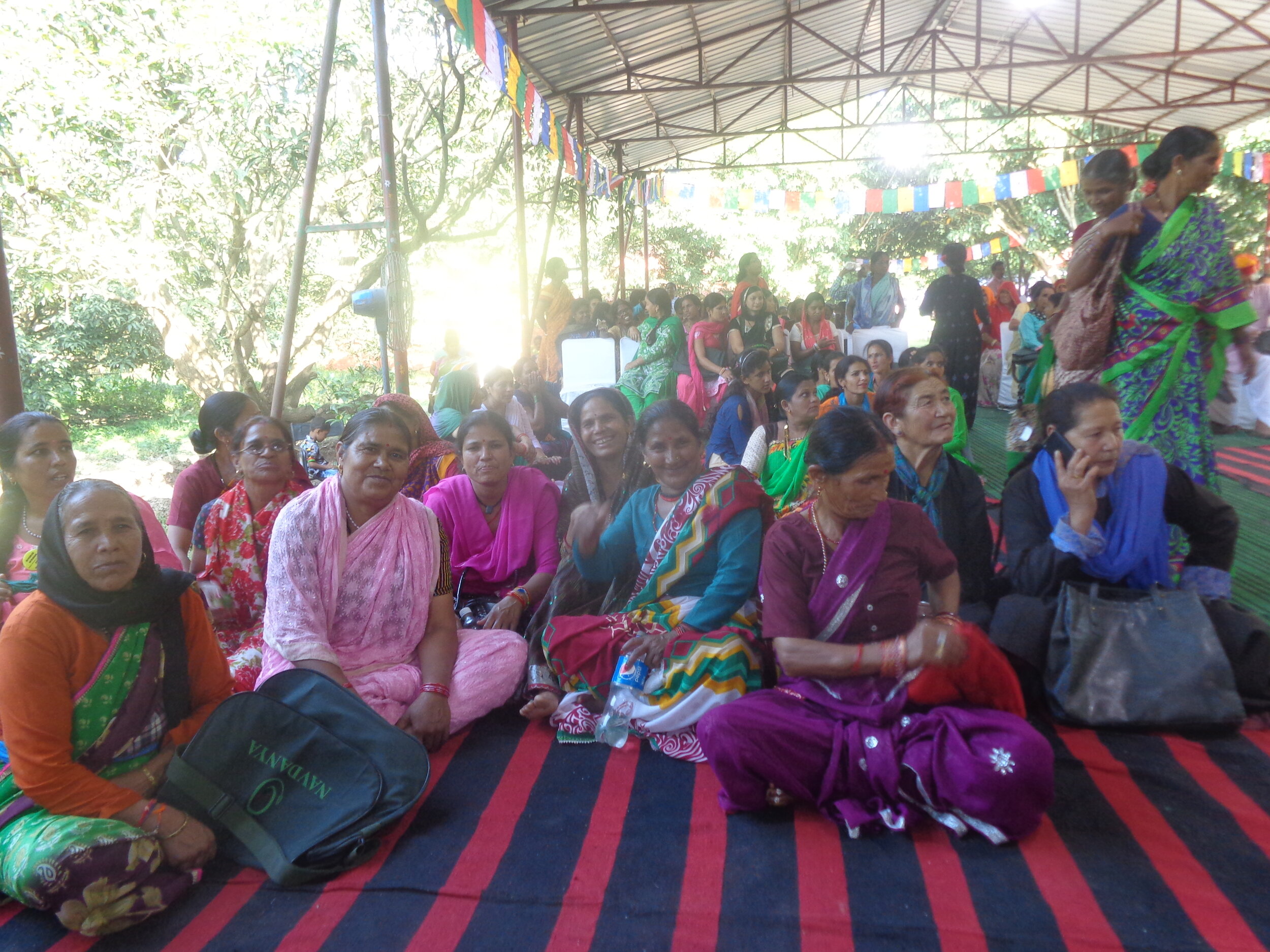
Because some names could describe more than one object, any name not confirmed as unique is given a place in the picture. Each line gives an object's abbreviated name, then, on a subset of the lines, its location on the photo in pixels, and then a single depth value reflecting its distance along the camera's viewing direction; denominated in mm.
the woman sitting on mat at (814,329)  8539
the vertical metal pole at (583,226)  9922
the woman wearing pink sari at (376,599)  2471
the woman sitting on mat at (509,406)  5050
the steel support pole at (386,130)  4625
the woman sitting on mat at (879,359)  5180
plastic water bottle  2564
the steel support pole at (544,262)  7750
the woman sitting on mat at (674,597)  2488
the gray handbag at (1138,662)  2340
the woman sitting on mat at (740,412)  4641
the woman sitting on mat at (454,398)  5387
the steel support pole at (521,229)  7559
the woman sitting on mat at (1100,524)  2486
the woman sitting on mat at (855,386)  4742
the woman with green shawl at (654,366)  6047
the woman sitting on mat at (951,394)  3570
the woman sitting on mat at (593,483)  3000
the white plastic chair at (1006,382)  9883
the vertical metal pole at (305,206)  4598
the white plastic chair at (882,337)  7789
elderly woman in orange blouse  1787
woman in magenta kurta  3197
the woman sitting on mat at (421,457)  3842
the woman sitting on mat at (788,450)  3684
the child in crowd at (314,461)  4598
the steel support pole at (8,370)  2834
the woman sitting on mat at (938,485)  2811
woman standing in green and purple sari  2822
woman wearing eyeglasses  2873
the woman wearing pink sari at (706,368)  6527
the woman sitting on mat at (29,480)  2645
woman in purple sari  1972
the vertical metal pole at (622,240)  13234
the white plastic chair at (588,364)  7309
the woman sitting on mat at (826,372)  5320
